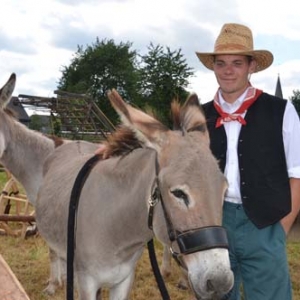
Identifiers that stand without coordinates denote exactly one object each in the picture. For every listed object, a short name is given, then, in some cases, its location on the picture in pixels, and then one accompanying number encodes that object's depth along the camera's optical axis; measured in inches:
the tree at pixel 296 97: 2094.5
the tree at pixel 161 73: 1271.2
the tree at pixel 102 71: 2016.5
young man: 105.2
